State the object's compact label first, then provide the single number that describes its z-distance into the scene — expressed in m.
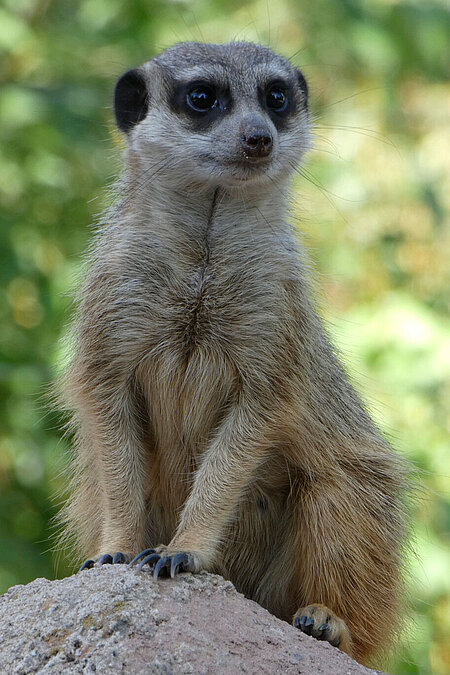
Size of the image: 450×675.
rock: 5.62
